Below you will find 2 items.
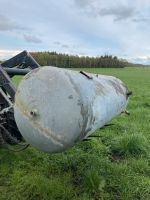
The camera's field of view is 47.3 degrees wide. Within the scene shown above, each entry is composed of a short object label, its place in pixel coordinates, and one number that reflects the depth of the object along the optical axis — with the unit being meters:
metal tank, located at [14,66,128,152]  1.49
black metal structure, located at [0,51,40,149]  2.10
